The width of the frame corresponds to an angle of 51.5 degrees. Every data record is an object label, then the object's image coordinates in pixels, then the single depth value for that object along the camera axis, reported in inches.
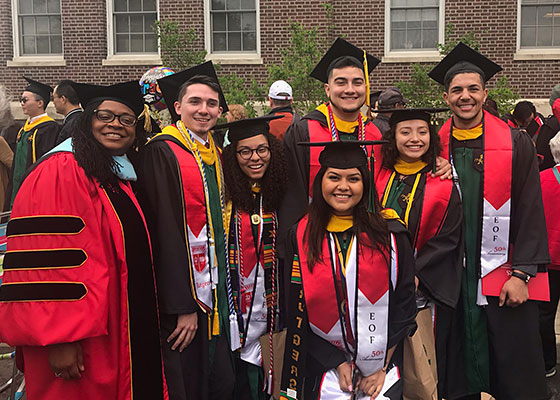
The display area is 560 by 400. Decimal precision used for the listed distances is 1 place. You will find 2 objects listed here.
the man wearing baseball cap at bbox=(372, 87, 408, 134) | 251.9
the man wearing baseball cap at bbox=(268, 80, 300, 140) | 238.3
